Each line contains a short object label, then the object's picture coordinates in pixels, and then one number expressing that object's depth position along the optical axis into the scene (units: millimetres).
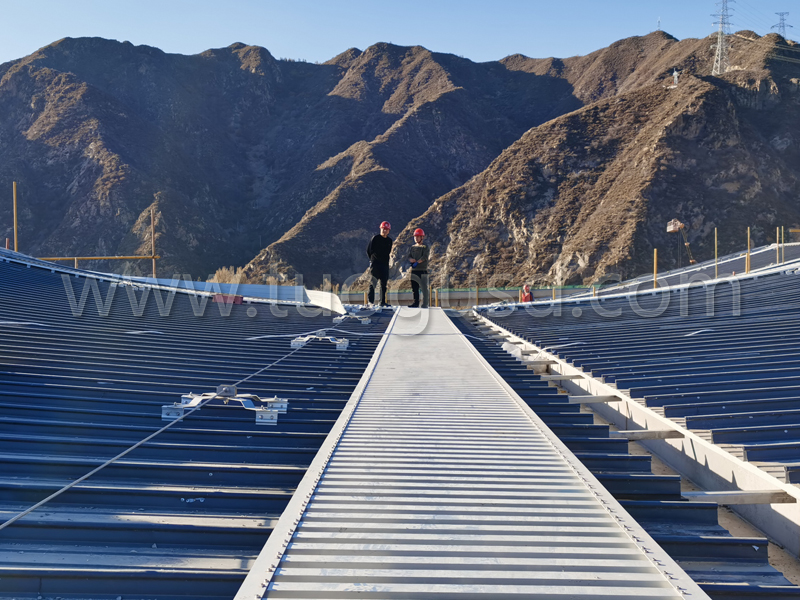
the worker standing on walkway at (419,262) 13312
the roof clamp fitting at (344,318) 12977
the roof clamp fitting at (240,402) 5000
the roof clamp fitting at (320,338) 9000
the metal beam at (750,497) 3781
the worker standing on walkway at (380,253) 12664
